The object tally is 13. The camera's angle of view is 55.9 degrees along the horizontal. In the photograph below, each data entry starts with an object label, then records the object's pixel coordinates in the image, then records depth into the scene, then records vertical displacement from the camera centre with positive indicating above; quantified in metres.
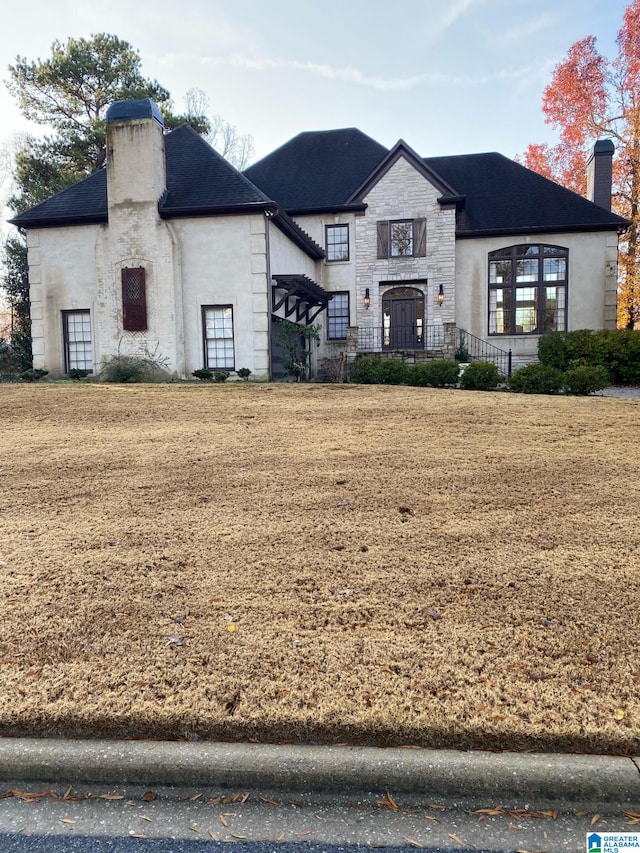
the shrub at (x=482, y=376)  13.35 -0.47
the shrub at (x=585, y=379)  12.18 -0.53
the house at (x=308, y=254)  16.31 +3.18
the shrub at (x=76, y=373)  16.19 -0.37
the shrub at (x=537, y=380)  12.66 -0.55
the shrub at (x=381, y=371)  14.59 -0.37
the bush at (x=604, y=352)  14.96 +0.03
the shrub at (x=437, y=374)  13.80 -0.43
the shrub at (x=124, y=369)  15.75 -0.28
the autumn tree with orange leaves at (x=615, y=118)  23.62 +9.94
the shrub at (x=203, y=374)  15.41 -0.41
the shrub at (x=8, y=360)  21.44 +0.00
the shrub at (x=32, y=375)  16.19 -0.40
